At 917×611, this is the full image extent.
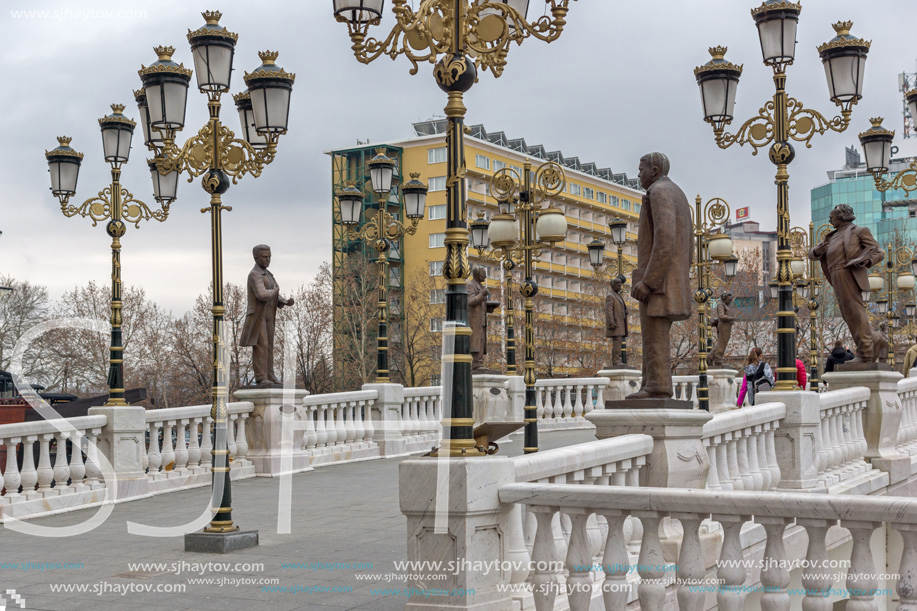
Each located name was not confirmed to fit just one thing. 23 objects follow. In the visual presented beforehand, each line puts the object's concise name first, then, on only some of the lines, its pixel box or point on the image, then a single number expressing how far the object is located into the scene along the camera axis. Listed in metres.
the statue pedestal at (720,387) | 30.48
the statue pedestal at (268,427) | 17.12
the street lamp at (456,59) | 7.06
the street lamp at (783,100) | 12.99
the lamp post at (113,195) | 15.17
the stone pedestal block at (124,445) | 14.73
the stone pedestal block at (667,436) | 8.69
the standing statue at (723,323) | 30.86
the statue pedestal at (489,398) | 22.98
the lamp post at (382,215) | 20.11
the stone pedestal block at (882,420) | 15.42
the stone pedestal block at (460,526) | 6.70
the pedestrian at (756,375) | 21.69
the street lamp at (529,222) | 14.20
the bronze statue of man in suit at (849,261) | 14.37
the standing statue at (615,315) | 26.94
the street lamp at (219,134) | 10.78
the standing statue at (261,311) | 16.95
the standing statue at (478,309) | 21.36
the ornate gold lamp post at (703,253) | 21.84
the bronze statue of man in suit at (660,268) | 8.94
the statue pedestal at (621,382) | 27.38
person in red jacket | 21.11
